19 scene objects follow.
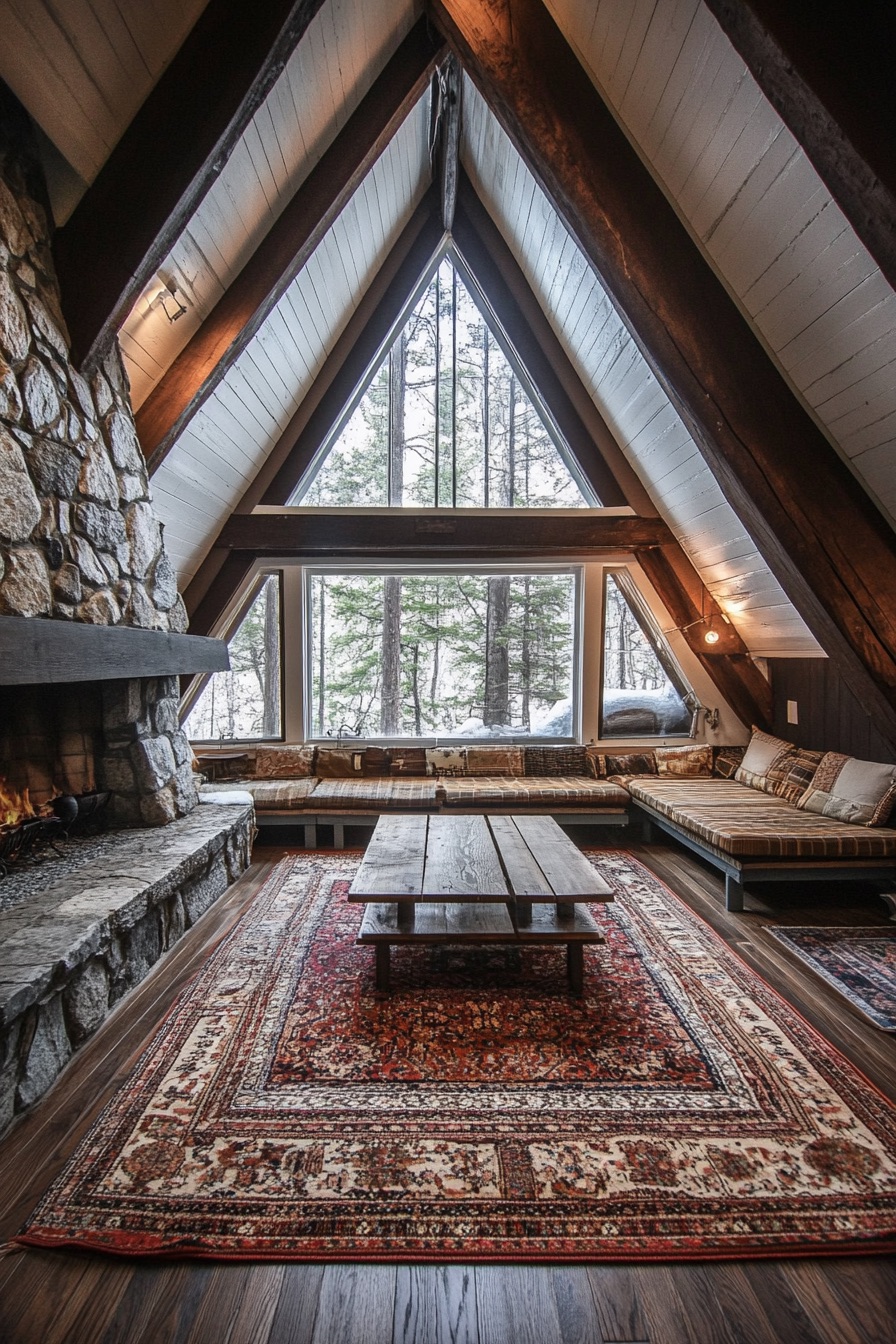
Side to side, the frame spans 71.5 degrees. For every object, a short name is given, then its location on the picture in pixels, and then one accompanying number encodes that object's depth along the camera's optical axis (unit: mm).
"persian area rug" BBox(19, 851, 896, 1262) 1451
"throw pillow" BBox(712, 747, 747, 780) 5027
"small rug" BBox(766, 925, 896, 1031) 2396
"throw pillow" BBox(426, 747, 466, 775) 5117
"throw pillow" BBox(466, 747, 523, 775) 5113
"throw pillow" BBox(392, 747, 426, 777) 5137
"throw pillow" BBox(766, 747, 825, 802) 4211
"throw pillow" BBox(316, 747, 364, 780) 5074
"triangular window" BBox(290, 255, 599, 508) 4977
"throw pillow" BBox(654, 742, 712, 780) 5031
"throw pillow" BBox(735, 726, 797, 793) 4586
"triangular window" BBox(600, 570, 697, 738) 5297
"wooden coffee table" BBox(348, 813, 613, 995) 2410
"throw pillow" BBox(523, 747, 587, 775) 5160
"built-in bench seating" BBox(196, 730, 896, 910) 3342
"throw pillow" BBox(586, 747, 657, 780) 5066
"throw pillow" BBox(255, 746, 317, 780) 4953
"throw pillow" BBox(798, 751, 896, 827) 3535
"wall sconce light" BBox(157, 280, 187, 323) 2896
